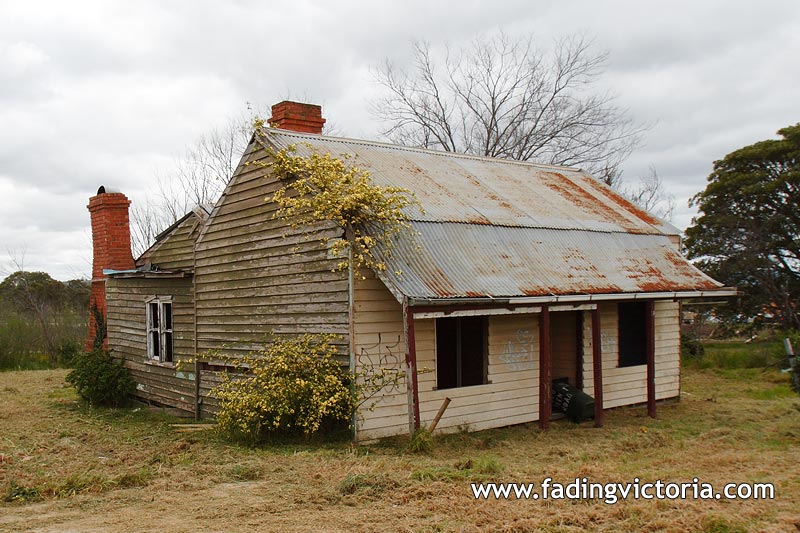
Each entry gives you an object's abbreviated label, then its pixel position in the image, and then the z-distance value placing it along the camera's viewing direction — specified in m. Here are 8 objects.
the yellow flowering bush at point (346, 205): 10.94
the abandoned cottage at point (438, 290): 11.37
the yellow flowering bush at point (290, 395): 10.73
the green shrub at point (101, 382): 16.89
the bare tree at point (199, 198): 35.75
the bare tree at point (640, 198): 42.15
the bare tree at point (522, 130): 33.44
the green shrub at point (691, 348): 24.45
